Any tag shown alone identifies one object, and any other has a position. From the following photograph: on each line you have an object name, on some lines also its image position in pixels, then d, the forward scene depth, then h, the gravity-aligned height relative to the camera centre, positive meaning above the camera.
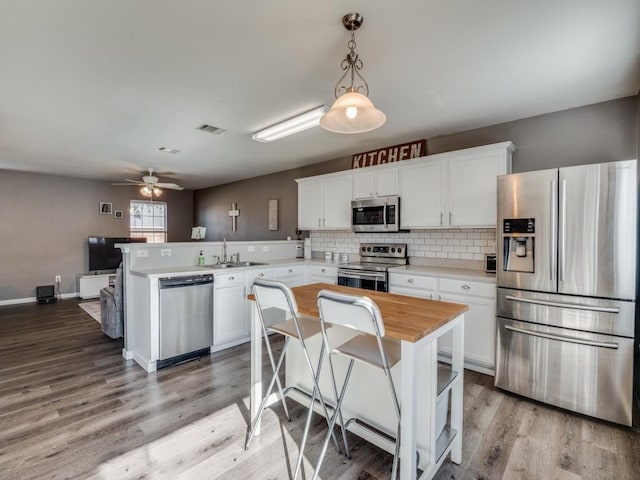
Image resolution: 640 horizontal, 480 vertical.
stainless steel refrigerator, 2.18 -0.37
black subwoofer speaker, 6.07 -1.10
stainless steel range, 3.67 -0.35
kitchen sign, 3.96 +1.14
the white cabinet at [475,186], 3.14 +0.55
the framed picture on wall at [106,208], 6.96 +0.67
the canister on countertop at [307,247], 5.21 -0.16
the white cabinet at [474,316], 2.94 -0.75
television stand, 6.31 -0.93
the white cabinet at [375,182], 3.94 +0.74
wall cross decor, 7.03 +0.52
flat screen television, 6.70 -0.36
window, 7.50 +0.43
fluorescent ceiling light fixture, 2.97 +1.18
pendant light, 1.72 +0.73
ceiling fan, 5.55 +1.00
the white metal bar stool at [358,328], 1.39 -0.43
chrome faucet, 4.22 -0.19
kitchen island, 1.39 -0.83
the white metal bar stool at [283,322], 1.77 -0.59
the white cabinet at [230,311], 3.51 -0.85
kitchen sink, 3.86 -0.35
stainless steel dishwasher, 3.10 -0.84
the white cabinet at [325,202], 4.46 +0.54
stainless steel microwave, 3.88 +0.30
